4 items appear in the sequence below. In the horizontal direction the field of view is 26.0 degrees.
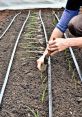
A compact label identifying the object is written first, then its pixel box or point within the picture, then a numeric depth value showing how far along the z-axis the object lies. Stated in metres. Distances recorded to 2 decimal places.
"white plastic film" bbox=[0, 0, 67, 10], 6.21
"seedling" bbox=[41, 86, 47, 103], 2.08
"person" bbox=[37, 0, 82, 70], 1.69
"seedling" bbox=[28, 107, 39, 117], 1.88
